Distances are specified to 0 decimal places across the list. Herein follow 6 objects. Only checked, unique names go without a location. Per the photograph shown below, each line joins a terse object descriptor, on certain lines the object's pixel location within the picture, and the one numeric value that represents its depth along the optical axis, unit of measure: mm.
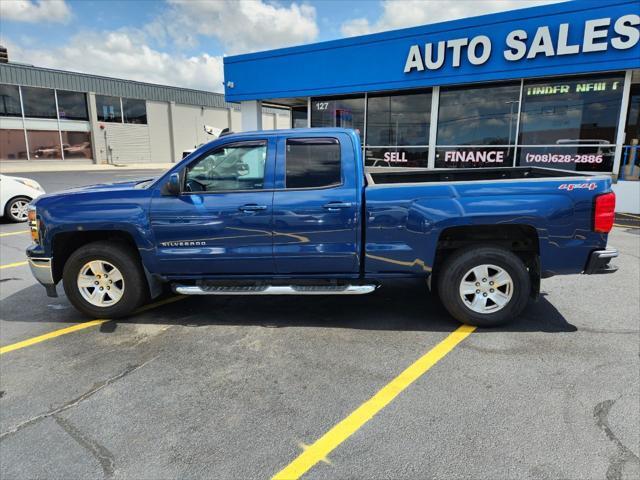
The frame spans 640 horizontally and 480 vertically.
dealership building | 10656
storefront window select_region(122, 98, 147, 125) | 37469
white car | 10555
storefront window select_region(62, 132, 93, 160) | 33844
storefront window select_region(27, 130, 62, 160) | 31764
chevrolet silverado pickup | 4098
